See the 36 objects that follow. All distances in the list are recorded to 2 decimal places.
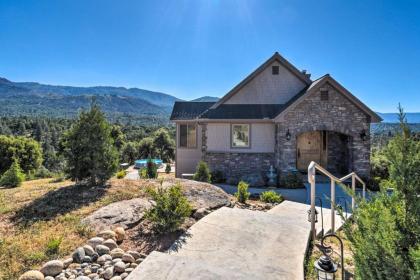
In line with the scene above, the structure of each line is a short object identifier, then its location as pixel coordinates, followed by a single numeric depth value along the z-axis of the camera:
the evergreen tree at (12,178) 11.65
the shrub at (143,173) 12.91
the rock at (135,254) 4.05
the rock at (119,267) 3.66
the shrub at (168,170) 19.02
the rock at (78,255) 3.93
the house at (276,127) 12.59
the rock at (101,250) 4.11
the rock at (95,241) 4.29
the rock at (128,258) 3.92
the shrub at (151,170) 12.53
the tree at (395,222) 2.05
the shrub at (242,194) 7.78
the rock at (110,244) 4.29
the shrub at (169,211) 4.68
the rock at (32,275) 3.38
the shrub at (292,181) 11.95
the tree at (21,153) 23.94
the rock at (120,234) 4.67
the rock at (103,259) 3.88
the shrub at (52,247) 4.13
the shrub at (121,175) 13.80
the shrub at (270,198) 8.66
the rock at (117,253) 4.02
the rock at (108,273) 3.52
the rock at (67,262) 3.83
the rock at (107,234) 4.58
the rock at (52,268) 3.60
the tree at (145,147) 32.78
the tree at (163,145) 32.19
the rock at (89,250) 4.05
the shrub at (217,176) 13.30
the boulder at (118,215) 5.16
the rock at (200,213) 5.66
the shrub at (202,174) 11.41
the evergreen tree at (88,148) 7.53
